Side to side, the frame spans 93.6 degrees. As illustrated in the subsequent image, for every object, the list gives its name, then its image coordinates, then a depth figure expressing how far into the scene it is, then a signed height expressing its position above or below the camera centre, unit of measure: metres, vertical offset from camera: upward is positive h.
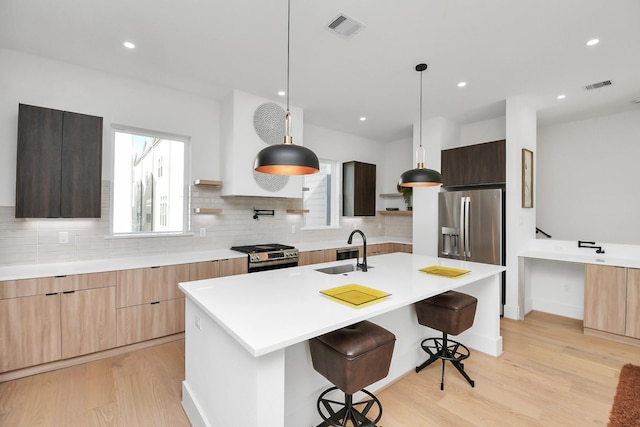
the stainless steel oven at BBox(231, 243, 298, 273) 3.71 -0.54
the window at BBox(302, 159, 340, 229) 5.42 +0.36
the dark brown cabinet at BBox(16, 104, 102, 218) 2.67 +0.45
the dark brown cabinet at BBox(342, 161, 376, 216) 5.49 +0.50
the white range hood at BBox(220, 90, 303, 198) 3.77 +0.99
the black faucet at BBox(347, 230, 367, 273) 2.58 -0.45
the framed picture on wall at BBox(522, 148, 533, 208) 4.02 +0.53
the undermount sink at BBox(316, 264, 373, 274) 2.63 -0.48
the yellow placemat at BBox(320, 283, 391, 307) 1.71 -0.49
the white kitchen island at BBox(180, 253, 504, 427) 1.30 -0.62
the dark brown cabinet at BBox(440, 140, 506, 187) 4.09 +0.75
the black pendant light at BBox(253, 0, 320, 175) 1.81 +0.36
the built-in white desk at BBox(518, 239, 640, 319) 3.72 -0.76
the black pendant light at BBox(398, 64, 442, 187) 2.81 +0.36
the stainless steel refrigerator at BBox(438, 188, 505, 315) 3.96 -0.13
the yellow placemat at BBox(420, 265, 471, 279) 2.44 -0.47
